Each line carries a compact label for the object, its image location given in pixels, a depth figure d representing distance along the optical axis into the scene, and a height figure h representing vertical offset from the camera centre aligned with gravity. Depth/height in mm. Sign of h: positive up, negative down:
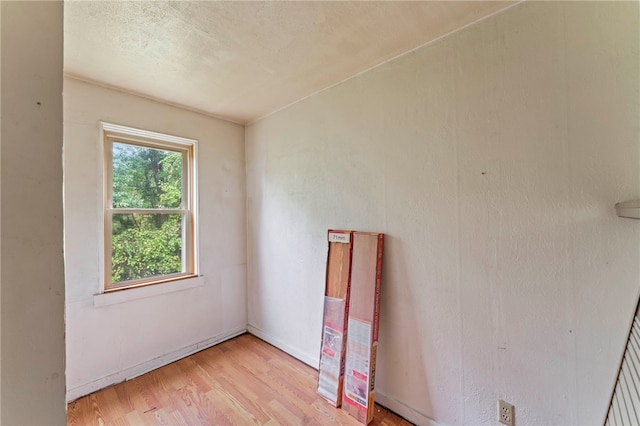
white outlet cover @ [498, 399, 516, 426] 1412 -1097
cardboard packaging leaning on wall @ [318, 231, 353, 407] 2014 -837
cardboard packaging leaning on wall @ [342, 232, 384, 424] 1837 -839
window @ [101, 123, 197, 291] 2328 +70
